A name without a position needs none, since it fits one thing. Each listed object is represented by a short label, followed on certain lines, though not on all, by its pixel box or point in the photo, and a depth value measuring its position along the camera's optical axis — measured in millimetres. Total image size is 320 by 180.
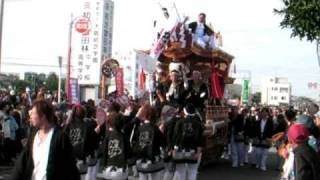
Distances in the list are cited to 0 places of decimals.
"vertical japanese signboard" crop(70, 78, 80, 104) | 17781
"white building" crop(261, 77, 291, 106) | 99386
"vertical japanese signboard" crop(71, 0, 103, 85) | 33157
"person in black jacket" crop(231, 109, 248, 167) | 15327
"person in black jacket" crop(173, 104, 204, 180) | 9322
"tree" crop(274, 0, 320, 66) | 10456
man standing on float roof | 13921
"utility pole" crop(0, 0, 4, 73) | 15337
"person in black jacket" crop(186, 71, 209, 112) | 12047
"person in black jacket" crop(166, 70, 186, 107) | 11782
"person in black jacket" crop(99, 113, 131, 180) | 7627
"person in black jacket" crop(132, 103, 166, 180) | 8212
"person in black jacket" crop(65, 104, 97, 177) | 8077
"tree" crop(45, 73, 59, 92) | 77905
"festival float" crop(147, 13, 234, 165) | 13242
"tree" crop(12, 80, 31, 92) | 75119
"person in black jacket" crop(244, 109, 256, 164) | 15167
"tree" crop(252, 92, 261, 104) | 99109
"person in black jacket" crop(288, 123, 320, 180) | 5358
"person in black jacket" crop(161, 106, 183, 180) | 9347
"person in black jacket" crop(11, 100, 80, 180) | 4695
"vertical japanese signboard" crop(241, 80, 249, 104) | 47271
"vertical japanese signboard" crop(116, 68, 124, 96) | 20346
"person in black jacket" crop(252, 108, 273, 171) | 15068
